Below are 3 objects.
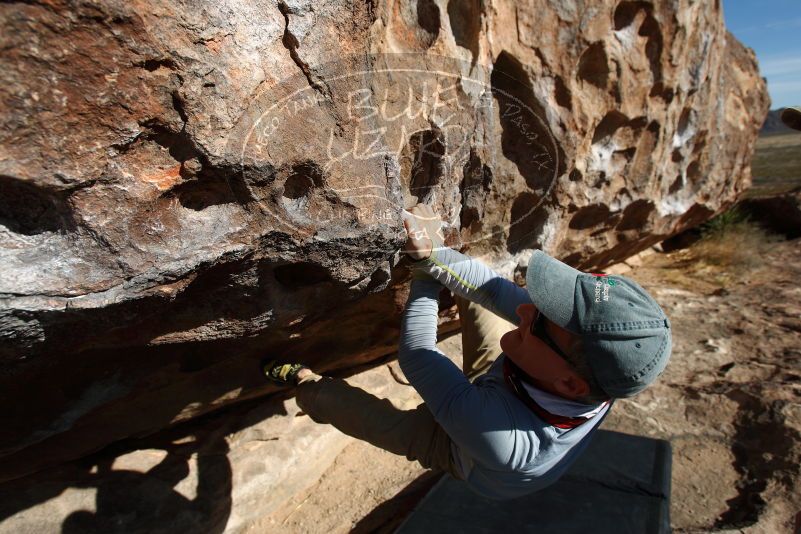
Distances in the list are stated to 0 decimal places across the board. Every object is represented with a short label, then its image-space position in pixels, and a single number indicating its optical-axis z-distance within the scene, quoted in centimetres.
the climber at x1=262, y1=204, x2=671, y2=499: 133
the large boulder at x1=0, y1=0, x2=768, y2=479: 122
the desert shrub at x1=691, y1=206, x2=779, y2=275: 501
